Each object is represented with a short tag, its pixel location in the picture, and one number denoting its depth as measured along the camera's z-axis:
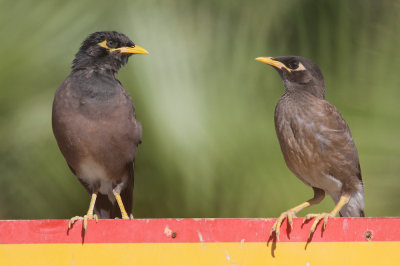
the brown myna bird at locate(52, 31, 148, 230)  7.90
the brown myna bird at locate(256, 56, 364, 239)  7.72
